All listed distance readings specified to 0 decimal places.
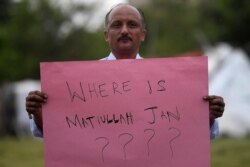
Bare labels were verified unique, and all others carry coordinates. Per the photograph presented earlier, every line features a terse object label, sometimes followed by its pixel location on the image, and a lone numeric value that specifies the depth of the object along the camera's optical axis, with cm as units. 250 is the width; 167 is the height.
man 357
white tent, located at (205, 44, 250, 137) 1970
